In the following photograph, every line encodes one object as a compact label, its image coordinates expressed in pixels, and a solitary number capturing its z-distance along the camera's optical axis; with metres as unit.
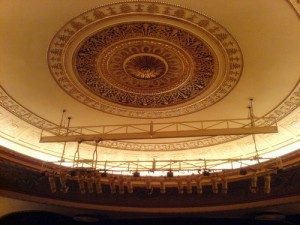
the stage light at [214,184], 10.31
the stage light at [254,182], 9.51
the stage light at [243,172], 9.71
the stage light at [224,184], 10.13
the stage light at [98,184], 10.07
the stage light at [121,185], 10.64
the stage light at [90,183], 10.07
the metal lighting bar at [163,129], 9.07
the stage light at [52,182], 9.94
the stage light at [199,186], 10.28
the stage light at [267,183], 9.57
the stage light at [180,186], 10.86
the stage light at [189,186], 10.67
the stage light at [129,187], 10.57
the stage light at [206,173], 9.80
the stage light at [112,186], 10.53
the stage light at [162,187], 10.80
